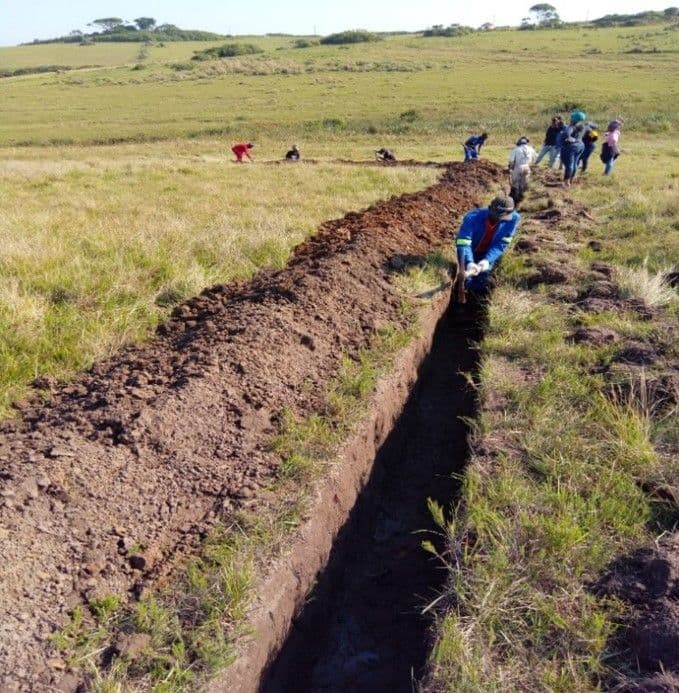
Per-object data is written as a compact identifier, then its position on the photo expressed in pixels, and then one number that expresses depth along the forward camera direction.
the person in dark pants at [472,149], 17.20
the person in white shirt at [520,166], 10.56
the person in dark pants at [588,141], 13.92
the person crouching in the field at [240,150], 18.34
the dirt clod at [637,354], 4.90
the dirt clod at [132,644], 2.55
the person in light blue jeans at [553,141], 14.74
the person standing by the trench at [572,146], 12.91
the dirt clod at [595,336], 5.26
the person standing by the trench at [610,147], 14.32
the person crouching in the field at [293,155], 18.47
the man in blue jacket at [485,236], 6.28
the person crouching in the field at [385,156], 18.28
